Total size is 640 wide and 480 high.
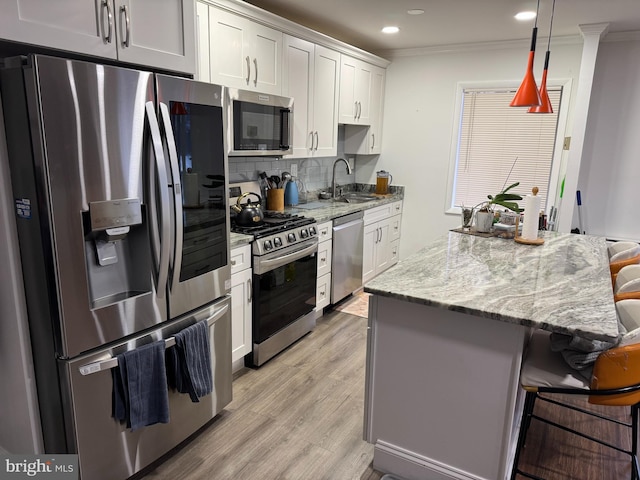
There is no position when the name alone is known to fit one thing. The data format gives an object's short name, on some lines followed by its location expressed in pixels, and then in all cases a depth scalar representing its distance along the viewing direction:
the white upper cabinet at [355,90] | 4.21
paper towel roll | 2.67
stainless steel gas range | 2.88
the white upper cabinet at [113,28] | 1.44
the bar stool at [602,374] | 1.58
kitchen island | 1.73
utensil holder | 3.75
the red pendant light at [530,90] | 2.41
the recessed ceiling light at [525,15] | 3.40
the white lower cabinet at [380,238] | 4.46
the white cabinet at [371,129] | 4.84
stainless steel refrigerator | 1.50
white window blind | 4.43
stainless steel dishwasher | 3.85
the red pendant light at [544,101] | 2.62
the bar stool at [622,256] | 2.67
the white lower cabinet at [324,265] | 3.62
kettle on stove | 3.02
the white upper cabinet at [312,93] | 3.46
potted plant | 3.05
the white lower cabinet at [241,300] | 2.67
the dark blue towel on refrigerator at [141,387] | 1.79
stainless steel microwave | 2.88
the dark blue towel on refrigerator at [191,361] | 2.00
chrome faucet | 4.63
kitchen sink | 4.60
